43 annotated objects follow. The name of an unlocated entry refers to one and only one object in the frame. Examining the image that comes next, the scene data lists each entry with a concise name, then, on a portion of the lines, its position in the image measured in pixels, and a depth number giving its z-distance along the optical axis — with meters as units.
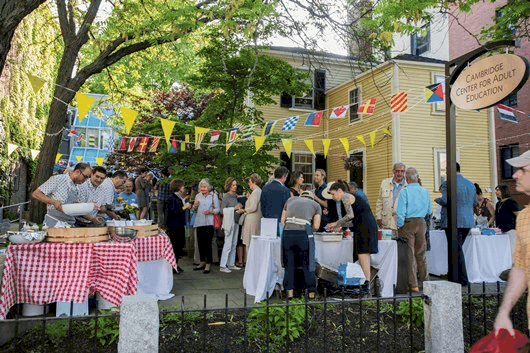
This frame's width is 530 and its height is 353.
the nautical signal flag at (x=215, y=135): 13.16
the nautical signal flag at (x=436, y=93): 9.31
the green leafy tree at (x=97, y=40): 9.77
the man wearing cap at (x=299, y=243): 6.48
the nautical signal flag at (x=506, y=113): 12.22
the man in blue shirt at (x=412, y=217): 7.27
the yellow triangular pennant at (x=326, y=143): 14.64
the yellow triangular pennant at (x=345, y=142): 14.02
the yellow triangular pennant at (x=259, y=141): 12.41
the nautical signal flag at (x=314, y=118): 11.99
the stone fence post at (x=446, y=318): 3.94
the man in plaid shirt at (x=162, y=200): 10.88
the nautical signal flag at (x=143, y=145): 15.22
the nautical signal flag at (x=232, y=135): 12.76
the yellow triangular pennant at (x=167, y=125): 10.93
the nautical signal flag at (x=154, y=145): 15.00
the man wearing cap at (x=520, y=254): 2.71
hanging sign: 5.18
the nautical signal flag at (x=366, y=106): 10.98
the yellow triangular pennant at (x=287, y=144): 13.70
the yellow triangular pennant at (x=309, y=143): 13.33
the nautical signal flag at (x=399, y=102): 10.88
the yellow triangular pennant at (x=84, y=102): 8.53
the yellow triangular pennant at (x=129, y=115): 9.84
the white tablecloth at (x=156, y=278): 6.87
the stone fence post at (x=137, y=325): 3.45
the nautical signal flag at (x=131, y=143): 16.42
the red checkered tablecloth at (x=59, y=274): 5.37
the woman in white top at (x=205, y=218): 9.13
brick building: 21.38
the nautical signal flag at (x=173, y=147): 14.81
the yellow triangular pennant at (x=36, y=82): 8.18
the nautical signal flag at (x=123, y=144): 16.92
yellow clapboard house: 17.34
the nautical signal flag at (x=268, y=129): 12.87
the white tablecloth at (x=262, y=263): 6.89
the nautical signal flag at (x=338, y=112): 11.64
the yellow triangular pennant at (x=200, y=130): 12.16
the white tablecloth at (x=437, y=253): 8.95
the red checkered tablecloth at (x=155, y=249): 6.50
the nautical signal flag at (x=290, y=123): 12.57
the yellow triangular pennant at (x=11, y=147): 13.60
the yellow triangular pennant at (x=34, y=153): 15.96
